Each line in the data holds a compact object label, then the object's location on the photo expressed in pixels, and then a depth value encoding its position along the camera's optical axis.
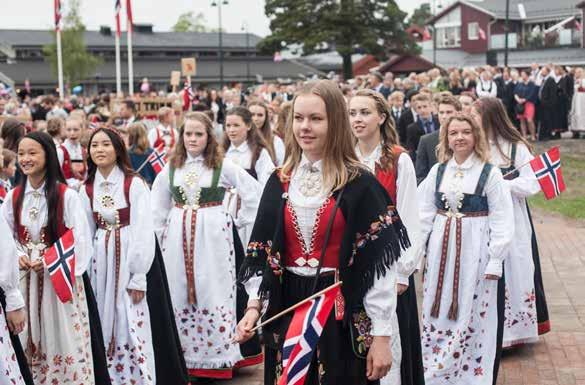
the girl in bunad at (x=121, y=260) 6.20
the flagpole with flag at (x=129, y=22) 26.51
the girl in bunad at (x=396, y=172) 5.20
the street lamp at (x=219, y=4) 50.11
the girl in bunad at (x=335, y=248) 3.88
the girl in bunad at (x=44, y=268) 5.65
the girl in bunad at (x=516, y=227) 7.36
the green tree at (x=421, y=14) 119.74
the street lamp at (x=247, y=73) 60.64
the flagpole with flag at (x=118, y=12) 27.05
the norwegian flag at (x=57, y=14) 26.00
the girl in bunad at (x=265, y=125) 9.68
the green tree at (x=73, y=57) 65.88
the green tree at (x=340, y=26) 58.88
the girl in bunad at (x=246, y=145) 8.74
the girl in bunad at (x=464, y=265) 6.34
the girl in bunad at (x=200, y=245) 7.07
